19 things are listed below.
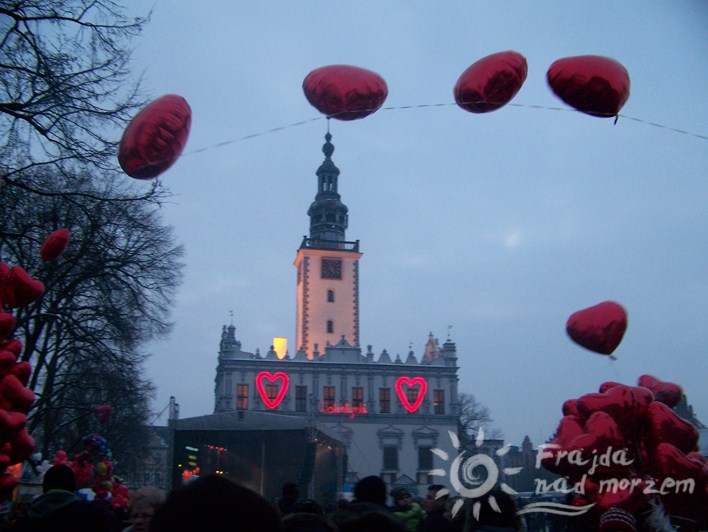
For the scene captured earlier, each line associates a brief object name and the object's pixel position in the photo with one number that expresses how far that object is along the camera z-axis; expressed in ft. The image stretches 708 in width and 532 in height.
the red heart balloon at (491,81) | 22.63
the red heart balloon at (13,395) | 20.03
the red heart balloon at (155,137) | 20.97
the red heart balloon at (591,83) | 21.65
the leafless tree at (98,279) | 47.98
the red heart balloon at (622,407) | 20.44
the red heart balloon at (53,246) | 28.07
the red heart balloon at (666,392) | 24.82
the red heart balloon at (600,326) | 25.89
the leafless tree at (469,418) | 177.58
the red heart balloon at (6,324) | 20.89
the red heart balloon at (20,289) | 23.17
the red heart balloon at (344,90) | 23.32
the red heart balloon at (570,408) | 22.13
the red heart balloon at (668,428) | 20.04
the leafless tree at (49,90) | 30.60
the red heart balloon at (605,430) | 19.76
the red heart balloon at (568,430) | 20.94
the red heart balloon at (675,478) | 19.30
